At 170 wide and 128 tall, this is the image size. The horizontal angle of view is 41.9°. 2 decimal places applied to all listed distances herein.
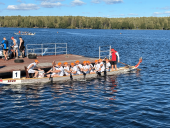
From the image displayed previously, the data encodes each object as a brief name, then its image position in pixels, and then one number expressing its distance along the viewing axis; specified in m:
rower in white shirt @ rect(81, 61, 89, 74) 20.97
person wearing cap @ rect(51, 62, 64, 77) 19.47
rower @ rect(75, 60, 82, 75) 20.66
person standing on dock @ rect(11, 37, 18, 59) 24.28
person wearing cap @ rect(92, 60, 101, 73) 21.78
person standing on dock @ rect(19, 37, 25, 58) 24.96
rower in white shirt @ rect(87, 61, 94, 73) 21.34
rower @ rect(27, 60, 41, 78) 18.40
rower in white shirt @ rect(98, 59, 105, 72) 22.07
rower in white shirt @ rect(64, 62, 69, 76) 20.21
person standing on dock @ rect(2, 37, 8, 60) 23.06
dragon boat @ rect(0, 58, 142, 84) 17.65
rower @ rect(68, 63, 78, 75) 20.38
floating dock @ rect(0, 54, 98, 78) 19.02
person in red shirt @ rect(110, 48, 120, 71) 23.91
